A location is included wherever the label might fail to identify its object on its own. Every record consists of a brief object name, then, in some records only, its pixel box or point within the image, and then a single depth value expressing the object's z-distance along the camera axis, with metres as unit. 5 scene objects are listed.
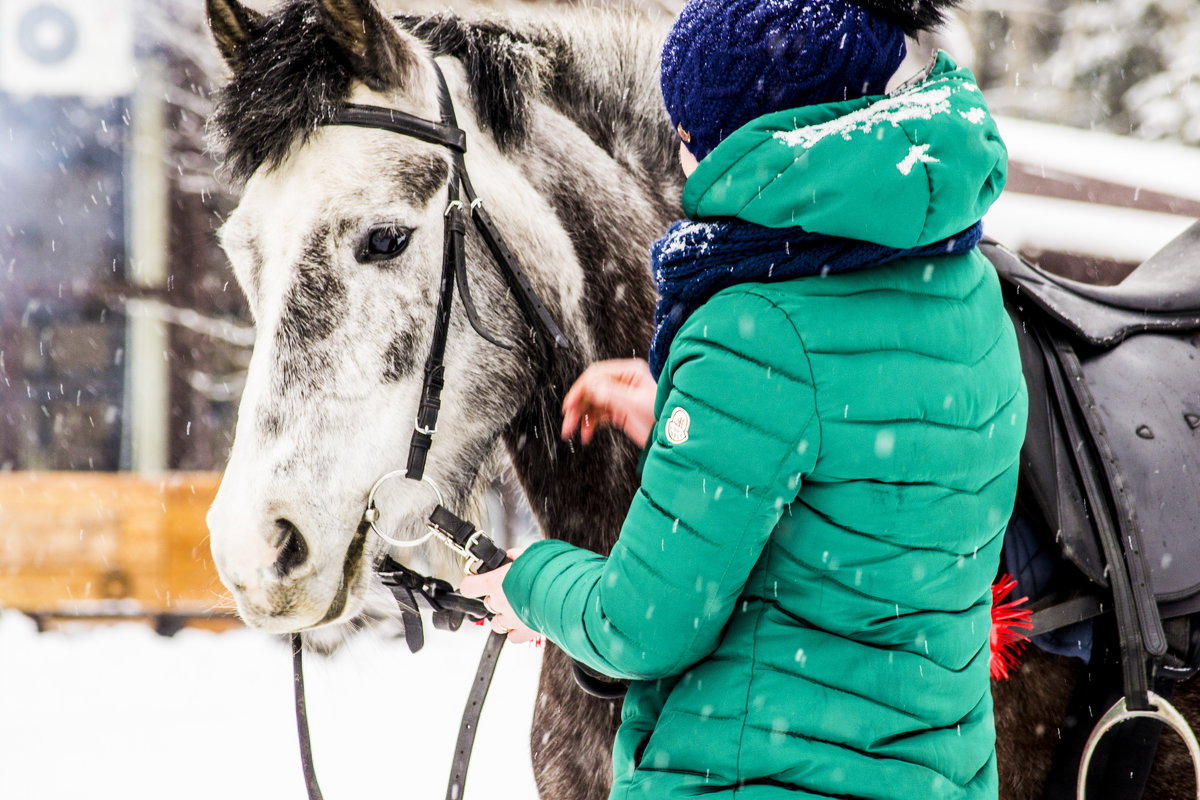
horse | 4.46
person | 4.12
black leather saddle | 4.47
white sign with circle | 11.21
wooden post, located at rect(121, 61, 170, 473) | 13.66
